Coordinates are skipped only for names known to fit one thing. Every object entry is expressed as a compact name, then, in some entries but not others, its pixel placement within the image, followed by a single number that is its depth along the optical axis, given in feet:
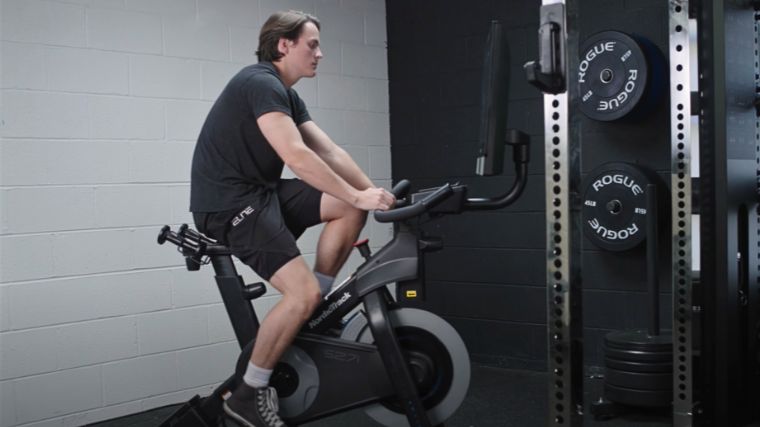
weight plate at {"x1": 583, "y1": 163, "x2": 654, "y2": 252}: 11.87
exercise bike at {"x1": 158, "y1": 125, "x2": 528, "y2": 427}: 9.23
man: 9.03
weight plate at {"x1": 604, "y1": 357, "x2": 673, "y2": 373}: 10.79
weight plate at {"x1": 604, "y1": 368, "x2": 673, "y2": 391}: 10.84
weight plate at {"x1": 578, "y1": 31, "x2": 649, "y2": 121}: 11.85
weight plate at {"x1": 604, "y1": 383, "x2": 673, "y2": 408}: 10.85
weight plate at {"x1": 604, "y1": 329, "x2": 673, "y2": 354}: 10.82
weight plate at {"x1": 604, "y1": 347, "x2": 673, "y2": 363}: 10.79
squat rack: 9.23
